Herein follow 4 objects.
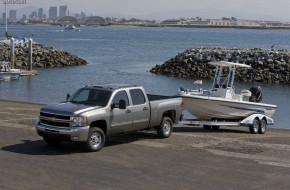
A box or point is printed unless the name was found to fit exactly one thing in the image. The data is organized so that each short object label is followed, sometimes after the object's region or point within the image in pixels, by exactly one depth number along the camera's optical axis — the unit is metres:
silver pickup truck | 14.60
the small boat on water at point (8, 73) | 50.97
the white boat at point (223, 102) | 20.06
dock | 56.71
